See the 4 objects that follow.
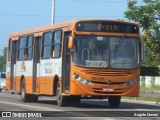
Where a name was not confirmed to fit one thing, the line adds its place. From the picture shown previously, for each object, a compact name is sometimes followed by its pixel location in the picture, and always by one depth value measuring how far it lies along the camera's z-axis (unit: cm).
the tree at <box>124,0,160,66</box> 3203
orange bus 2312
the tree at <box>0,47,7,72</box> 13386
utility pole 5072
